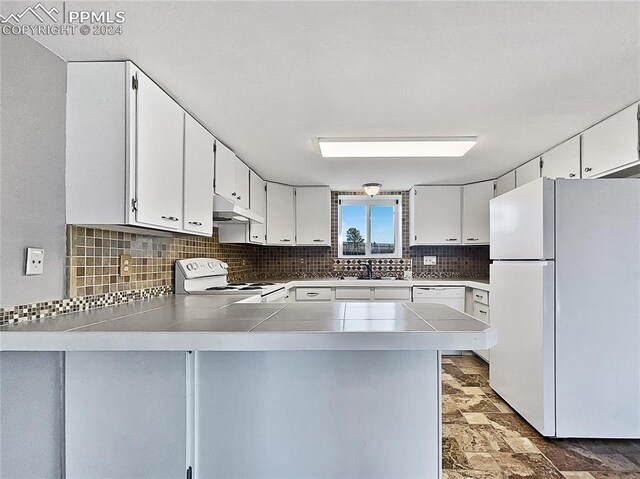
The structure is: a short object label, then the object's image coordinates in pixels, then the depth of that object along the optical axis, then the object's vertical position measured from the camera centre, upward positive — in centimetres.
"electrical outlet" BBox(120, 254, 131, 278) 223 -13
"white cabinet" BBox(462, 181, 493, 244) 469 +39
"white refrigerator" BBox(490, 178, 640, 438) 239 -40
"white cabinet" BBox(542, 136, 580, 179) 290 +66
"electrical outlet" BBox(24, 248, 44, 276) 157 -8
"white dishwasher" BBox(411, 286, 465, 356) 451 -59
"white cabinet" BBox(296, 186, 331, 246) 496 +36
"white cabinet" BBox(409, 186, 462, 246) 488 +37
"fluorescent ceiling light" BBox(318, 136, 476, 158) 296 +77
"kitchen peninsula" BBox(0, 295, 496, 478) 147 -63
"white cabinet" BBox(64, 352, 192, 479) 147 -65
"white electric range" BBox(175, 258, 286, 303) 291 -32
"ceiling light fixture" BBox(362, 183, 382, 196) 435 +62
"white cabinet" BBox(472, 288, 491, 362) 398 -66
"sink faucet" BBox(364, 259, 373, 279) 509 -32
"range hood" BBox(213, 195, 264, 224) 280 +23
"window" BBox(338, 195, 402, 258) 539 +24
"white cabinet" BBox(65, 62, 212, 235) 179 +45
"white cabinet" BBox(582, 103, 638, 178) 235 +65
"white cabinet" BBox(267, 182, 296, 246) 470 +35
